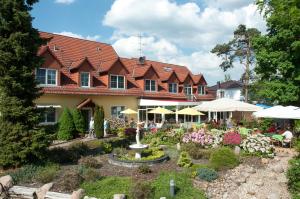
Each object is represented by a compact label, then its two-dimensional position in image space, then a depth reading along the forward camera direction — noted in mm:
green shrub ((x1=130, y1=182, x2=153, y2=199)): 11055
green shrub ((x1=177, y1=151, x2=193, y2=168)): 15655
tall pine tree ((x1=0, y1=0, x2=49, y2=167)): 14922
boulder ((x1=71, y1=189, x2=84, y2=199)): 11036
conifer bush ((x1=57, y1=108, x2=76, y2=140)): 25188
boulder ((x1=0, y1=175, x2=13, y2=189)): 12510
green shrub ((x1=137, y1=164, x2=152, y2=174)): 14207
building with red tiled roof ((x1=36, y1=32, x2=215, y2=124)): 27312
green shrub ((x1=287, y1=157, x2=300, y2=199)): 12688
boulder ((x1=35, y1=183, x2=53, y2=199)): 11660
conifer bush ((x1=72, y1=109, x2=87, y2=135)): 26438
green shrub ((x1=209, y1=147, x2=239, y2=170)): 15547
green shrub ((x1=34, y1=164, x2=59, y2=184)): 13078
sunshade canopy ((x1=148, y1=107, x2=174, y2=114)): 30098
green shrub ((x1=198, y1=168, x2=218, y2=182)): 13695
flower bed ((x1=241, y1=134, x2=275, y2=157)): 18422
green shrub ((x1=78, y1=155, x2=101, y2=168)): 15398
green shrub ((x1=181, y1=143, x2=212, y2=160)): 17969
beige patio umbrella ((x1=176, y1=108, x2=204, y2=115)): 27125
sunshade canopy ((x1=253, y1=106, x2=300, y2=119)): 21172
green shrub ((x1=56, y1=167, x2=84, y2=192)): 12180
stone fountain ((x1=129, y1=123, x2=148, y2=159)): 16766
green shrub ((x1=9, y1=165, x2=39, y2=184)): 13297
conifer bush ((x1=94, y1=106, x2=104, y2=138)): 26109
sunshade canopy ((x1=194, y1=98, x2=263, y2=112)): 25250
